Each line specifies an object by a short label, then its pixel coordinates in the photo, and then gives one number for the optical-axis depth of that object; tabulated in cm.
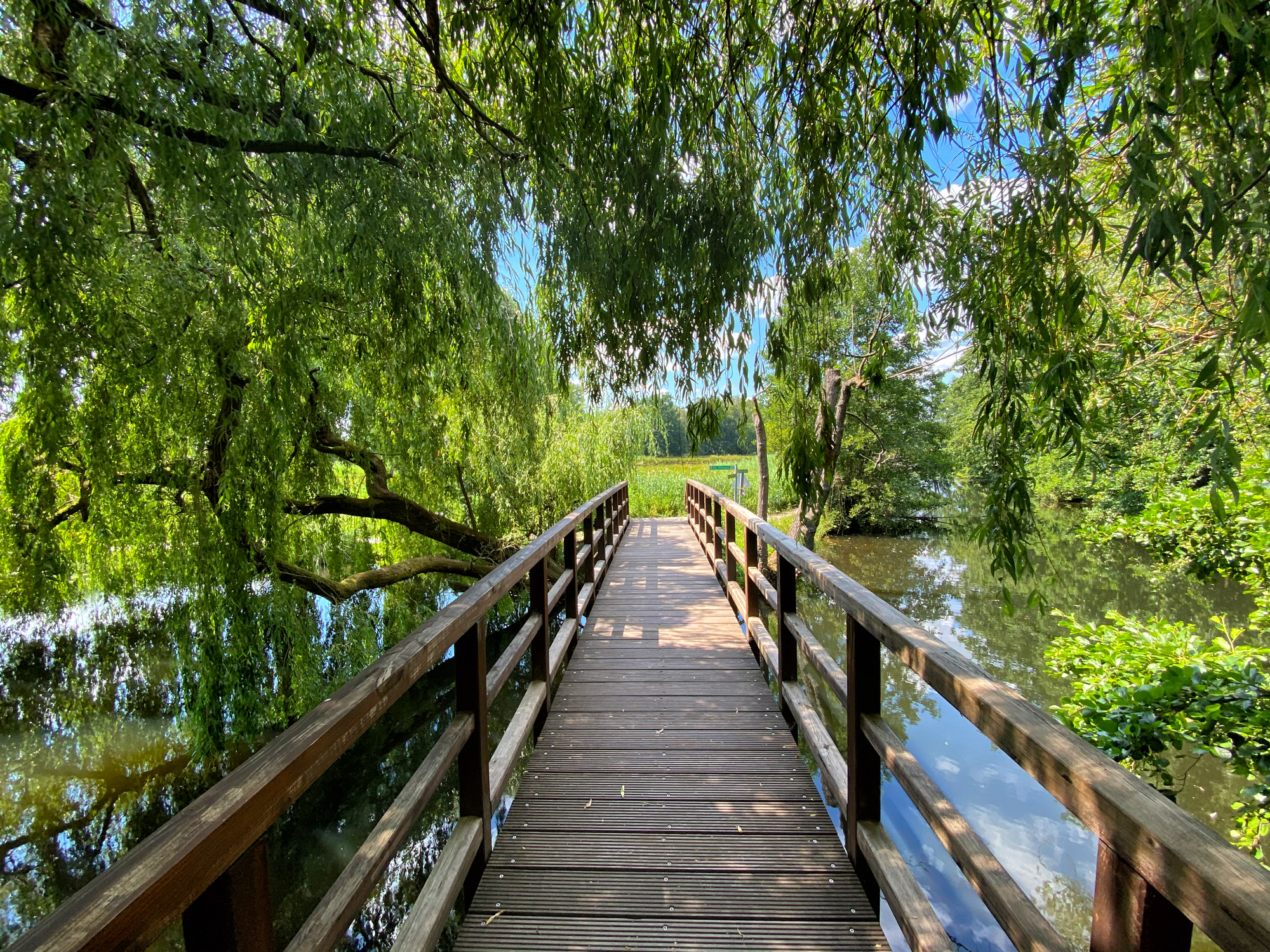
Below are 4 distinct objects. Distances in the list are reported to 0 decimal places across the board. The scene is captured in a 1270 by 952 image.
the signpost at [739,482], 1173
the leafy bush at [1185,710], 242
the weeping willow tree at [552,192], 156
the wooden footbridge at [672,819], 71
